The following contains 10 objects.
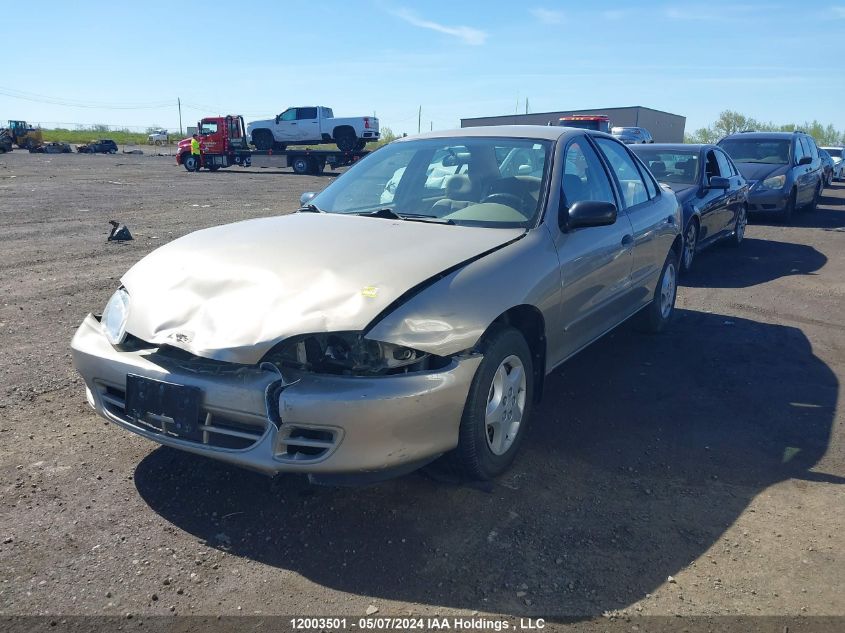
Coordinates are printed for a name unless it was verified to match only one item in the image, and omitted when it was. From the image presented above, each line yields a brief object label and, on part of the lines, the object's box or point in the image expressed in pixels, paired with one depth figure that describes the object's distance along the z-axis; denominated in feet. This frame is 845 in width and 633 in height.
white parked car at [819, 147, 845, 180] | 93.23
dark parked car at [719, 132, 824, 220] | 42.29
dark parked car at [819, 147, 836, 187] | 71.97
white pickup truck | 115.44
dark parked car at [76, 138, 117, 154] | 195.62
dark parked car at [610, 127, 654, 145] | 88.82
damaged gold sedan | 9.14
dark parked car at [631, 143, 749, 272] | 27.76
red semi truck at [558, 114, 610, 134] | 84.48
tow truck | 120.26
